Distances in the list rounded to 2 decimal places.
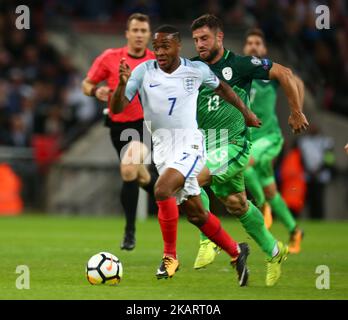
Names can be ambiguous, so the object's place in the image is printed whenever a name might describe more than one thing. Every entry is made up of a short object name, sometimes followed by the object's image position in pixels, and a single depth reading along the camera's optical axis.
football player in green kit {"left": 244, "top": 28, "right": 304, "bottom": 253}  26.23
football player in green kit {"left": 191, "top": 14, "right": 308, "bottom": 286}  18.73
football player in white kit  17.98
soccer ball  17.64
